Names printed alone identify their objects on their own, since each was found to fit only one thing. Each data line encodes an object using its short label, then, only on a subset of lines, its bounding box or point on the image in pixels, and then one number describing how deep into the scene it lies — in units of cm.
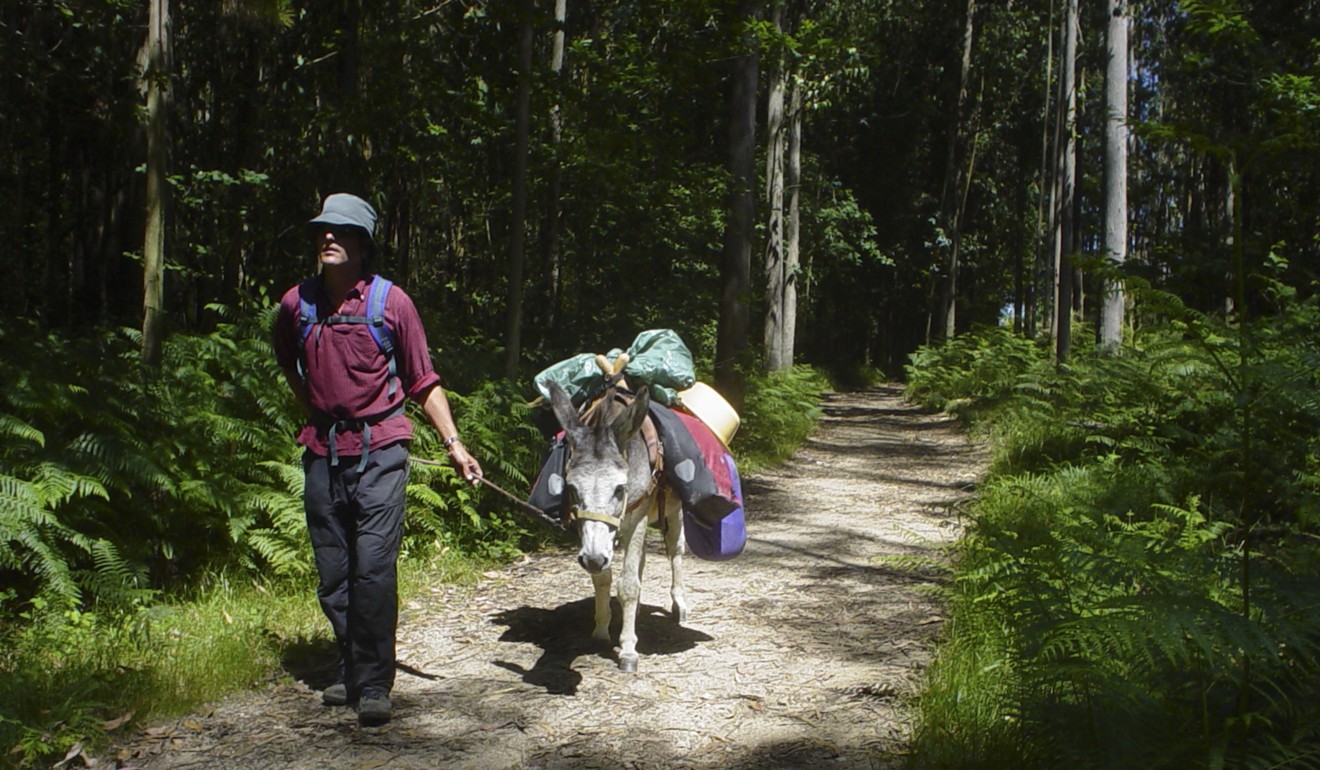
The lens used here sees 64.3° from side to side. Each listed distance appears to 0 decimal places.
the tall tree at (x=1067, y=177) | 1991
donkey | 519
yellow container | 693
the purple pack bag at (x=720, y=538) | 629
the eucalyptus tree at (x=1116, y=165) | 1529
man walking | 489
